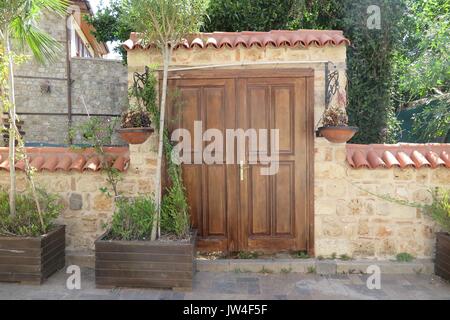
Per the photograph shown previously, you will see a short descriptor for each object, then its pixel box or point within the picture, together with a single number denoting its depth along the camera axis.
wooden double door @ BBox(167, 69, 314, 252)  4.63
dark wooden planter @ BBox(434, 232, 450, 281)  4.10
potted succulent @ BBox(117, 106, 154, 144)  4.26
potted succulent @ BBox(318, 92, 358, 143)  4.21
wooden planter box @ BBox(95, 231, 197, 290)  3.84
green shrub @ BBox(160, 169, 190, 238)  4.12
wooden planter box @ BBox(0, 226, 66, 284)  3.93
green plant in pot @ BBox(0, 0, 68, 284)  3.94
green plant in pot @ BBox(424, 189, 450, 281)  4.13
